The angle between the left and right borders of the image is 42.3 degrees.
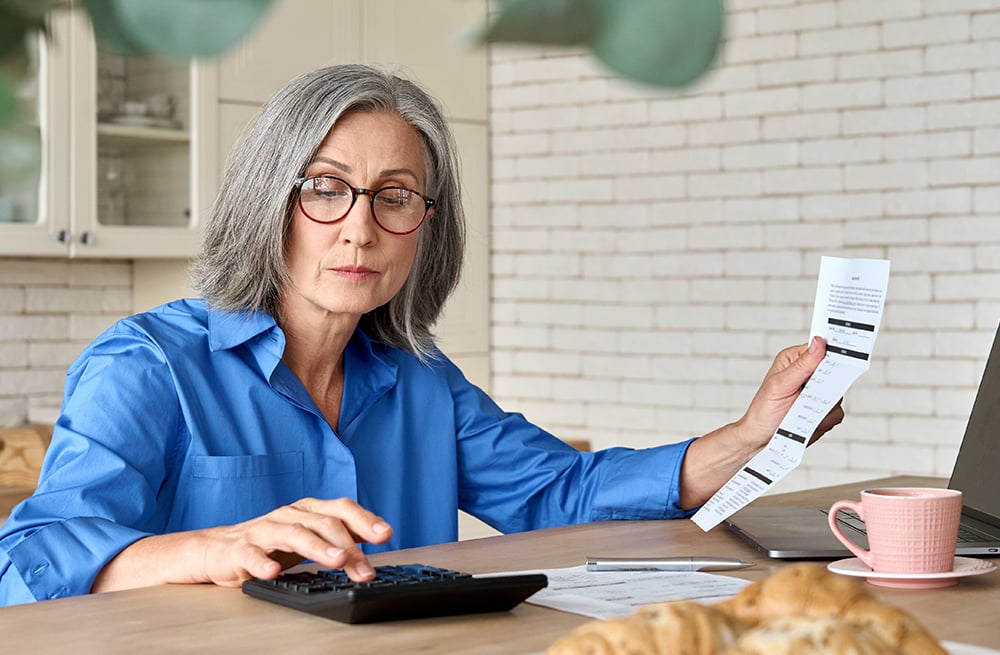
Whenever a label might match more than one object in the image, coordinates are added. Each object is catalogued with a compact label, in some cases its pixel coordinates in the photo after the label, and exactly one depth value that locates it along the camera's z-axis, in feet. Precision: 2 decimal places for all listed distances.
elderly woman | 5.28
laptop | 5.06
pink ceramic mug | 4.25
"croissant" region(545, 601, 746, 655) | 2.10
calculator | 3.66
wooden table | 3.49
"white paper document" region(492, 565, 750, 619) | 3.98
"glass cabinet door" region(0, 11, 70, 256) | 12.03
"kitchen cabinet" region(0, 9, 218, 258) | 12.26
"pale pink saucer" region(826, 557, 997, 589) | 4.25
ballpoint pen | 4.74
